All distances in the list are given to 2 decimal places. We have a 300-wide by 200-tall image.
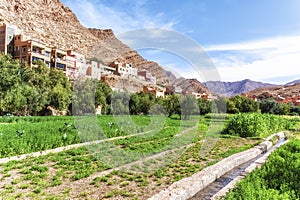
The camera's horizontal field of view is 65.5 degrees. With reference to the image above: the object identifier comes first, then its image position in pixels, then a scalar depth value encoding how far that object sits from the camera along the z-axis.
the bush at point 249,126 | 19.47
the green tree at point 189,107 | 32.32
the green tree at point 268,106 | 62.05
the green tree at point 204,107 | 39.56
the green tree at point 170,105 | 36.28
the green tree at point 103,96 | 42.53
